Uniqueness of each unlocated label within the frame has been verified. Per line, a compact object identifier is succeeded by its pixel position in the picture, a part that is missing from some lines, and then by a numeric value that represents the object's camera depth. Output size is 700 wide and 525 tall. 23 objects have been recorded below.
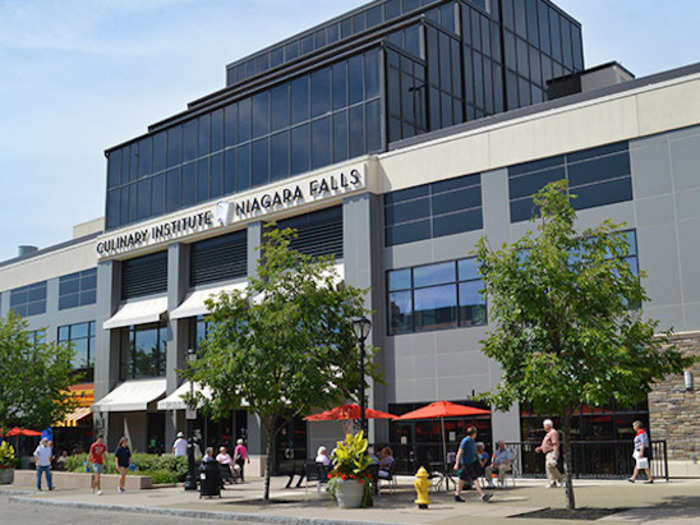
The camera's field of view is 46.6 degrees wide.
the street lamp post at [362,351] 20.38
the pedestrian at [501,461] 23.02
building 25.33
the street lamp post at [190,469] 25.59
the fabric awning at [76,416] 43.41
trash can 22.72
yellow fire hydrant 18.23
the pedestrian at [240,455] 30.44
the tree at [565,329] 16.30
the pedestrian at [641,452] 21.77
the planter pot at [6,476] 31.41
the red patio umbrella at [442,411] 24.00
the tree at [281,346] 21.25
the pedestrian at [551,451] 22.14
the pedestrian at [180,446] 30.38
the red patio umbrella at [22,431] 38.42
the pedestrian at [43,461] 27.47
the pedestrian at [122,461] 25.81
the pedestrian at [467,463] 19.58
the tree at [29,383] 38.81
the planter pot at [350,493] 18.95
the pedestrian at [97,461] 25.62
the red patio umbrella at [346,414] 24.02
